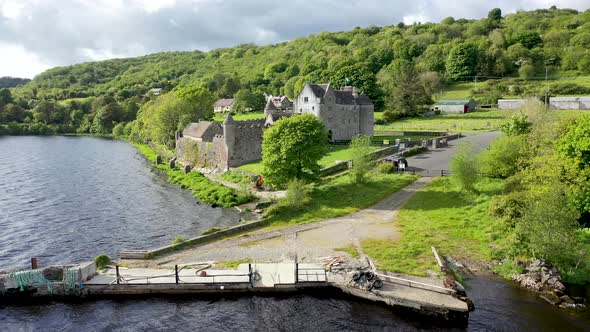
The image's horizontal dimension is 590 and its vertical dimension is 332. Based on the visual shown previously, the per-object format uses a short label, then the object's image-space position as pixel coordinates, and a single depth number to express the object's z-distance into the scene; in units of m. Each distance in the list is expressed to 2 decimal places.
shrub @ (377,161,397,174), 49.72
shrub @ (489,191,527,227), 32.97
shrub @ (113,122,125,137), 133.38
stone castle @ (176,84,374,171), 60.12
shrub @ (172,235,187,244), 31.80
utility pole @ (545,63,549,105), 105.34
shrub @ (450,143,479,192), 40.38
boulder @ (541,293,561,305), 24.19
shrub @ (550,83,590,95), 107.56
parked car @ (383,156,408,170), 50.66
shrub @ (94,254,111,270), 28.06
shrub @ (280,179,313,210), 39.25
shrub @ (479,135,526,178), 43.06
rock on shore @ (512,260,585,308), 24.28
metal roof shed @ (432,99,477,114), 105.06
